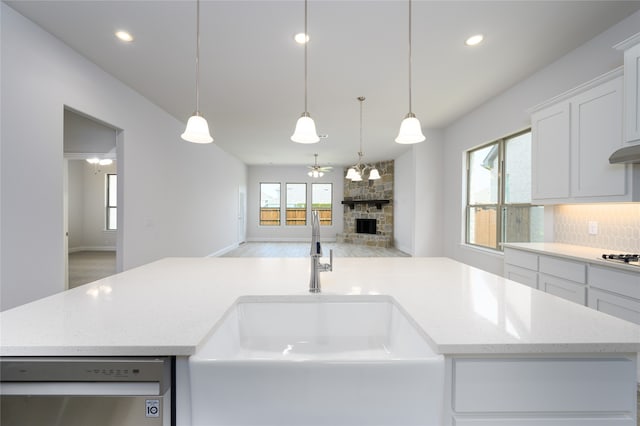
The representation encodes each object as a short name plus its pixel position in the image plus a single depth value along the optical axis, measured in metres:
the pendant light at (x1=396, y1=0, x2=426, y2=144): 1.79
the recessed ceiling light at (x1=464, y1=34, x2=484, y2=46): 2.74
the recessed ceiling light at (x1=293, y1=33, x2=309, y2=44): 2.73
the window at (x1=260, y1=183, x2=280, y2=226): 11.00
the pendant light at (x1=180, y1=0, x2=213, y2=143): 1.83
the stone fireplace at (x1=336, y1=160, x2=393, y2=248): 9.28
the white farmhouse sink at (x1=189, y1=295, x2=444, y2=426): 0.78
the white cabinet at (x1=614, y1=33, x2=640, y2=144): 2.00
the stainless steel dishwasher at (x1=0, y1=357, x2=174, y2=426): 0.75
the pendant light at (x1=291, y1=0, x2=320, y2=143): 1.81
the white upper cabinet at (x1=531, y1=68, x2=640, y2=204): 2.24
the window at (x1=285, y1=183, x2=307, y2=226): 11.03
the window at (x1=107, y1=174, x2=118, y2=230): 8.45
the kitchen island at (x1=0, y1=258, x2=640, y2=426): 0.78
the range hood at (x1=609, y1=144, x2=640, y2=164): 1.94
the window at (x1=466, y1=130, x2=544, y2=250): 3.80
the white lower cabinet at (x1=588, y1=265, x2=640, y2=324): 1.86
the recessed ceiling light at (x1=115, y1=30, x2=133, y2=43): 2.70
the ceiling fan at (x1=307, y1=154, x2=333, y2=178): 7.66
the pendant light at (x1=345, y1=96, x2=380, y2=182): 5.16
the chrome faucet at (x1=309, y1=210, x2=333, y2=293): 1.25
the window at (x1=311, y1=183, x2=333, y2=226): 10.98
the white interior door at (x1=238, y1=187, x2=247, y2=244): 9.74
